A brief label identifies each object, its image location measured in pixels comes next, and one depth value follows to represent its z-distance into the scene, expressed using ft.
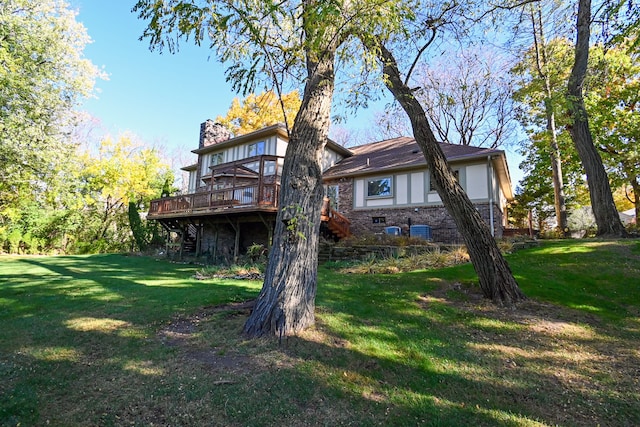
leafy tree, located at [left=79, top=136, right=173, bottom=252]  67.77
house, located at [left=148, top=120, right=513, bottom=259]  40.75
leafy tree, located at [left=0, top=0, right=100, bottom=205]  34.58
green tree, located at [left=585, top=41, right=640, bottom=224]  47.85
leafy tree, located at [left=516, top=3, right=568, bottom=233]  24.74
